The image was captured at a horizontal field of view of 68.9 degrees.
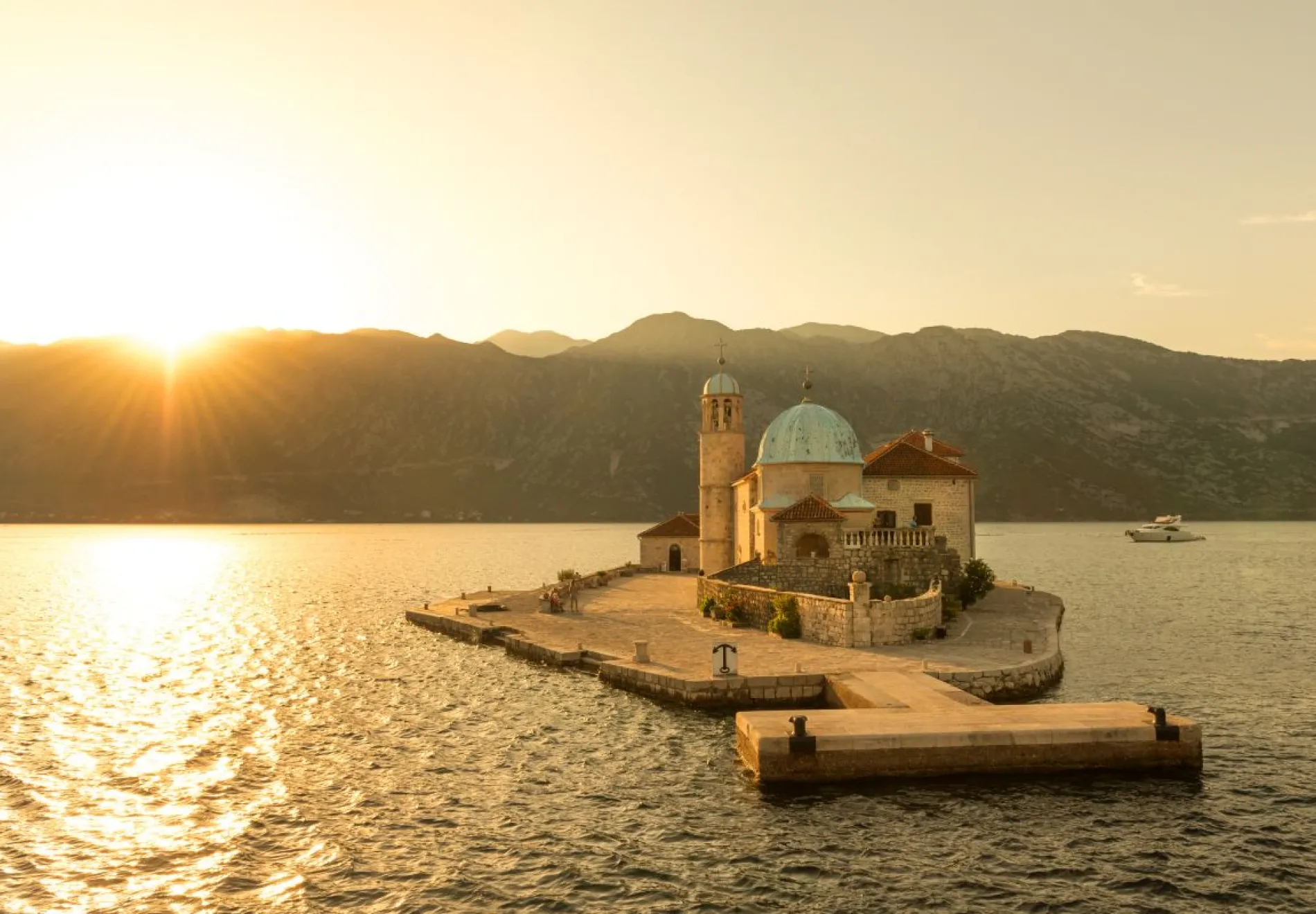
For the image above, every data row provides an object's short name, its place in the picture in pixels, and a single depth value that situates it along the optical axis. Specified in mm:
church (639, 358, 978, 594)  44844
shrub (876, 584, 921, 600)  43156
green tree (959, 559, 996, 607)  49719
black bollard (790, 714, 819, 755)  22234
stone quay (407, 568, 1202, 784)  22562
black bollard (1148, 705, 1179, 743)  23016
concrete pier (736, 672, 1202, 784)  22375
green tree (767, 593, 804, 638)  39625
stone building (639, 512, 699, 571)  80500
